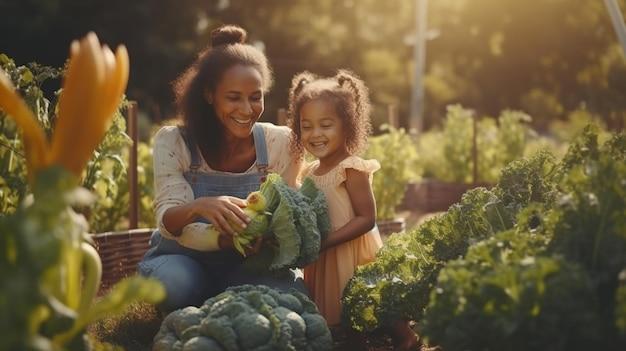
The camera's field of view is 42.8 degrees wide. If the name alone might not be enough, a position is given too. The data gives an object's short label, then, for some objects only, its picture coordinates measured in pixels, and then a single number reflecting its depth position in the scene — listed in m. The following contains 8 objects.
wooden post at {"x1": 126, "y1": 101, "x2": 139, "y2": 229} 6.55
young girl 4.29
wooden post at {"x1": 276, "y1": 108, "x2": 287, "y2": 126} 8.04
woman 4.09
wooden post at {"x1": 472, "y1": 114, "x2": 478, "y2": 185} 11.16
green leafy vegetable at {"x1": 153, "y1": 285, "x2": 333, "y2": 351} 3.22
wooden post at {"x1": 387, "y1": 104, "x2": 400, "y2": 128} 10.09
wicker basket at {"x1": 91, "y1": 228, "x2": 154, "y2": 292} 5.75
